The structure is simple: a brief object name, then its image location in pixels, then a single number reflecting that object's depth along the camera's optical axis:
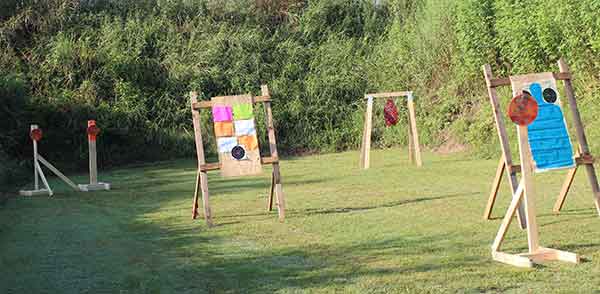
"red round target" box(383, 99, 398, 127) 16.91
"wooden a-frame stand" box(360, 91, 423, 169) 15.05
